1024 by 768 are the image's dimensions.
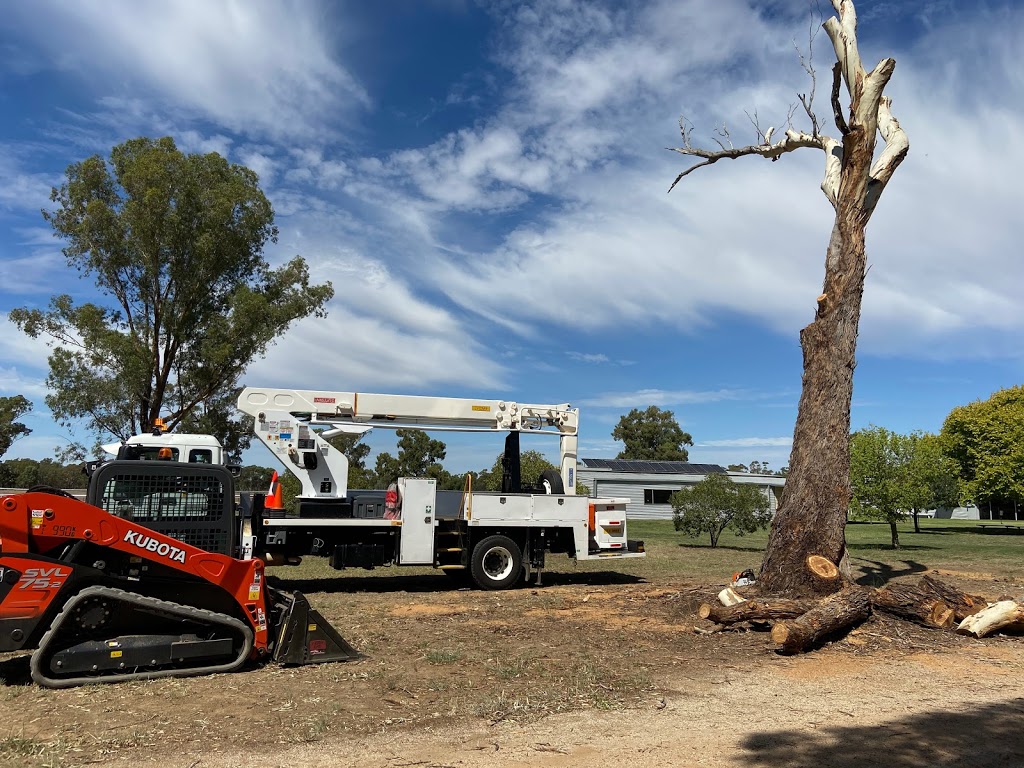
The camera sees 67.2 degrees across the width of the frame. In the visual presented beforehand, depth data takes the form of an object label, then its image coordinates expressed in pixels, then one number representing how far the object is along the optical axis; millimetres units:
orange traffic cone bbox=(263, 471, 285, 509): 12805
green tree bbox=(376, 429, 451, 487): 30000
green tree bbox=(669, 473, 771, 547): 22797
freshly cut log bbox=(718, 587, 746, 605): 9980
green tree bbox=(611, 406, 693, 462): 78188
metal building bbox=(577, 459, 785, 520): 46688
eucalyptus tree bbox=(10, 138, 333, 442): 22594
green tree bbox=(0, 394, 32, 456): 43594
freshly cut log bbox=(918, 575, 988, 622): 9555
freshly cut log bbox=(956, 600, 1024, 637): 9070
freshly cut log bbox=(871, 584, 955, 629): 9359
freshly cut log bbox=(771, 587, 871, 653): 8147
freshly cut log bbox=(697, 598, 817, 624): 9188
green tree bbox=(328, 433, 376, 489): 14102
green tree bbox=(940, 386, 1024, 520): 44625
